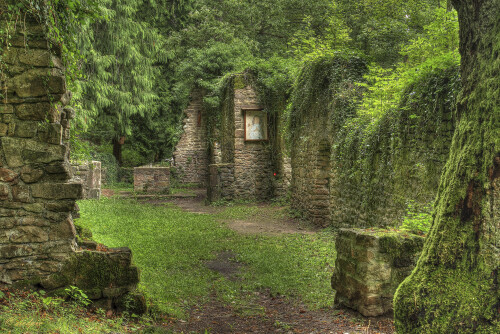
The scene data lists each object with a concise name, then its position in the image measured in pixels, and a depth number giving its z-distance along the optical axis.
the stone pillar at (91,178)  14.53
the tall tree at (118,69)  19.58
